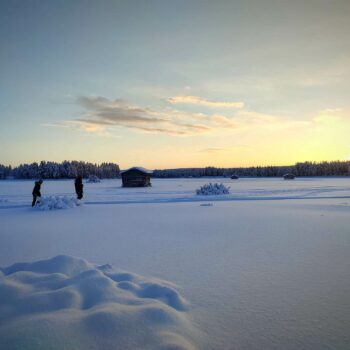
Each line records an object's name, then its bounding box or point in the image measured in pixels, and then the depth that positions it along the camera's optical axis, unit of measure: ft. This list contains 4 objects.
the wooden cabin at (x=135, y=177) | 142.61
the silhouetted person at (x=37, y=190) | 53.31
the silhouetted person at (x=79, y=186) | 65.41
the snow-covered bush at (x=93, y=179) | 219.96
